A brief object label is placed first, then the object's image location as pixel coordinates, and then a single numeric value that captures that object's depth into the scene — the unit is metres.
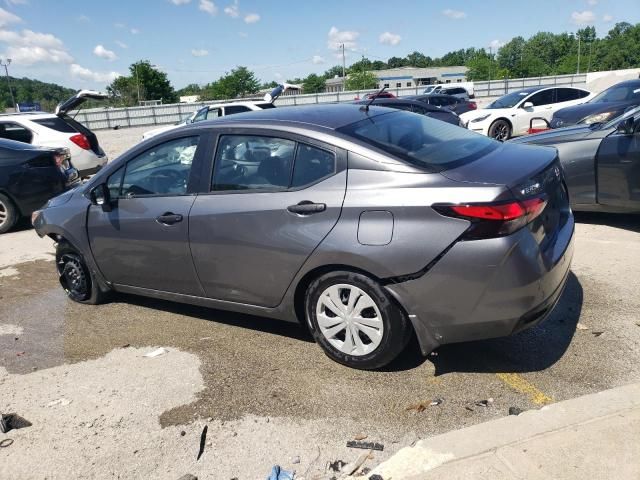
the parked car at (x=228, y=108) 16.09
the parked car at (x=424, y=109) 13.88
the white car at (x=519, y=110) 15.57
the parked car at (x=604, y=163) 5.67
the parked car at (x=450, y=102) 20.48
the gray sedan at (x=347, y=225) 3.00
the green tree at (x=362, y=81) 78.81
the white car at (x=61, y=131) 11.09
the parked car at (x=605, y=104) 11.45
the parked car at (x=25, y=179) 8.09
